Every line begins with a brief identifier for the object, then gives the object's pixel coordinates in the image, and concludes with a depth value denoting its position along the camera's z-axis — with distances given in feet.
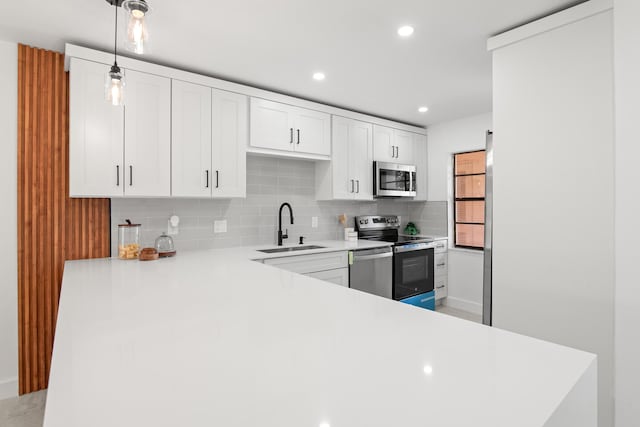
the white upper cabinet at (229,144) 9.77
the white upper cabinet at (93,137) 7.73
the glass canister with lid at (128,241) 8.33
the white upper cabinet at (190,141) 9.07
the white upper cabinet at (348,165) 12.66
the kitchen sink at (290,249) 10.57
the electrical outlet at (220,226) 10.87
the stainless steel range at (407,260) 12.94
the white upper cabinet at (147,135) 8.40
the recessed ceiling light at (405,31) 7.29
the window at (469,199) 14.65
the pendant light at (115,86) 5.48
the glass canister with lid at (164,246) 8.68
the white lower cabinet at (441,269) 14.87
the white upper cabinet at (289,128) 10.59
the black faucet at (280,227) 11.82
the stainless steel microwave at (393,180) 13.94
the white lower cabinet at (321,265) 9.92
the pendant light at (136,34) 4.75
